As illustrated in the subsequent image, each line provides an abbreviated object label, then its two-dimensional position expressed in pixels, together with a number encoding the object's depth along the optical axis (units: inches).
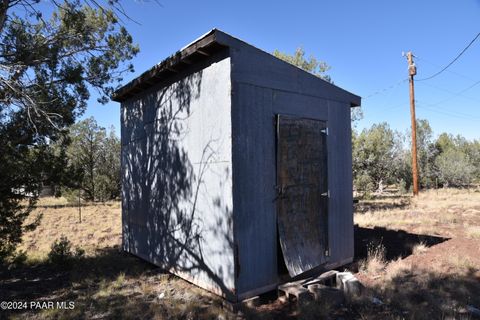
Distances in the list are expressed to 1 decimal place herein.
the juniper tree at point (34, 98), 240.8
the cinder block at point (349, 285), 190.7
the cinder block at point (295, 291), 175.2
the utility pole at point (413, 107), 673.6
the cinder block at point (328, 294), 179.0
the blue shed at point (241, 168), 177.0
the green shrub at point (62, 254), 276.4
